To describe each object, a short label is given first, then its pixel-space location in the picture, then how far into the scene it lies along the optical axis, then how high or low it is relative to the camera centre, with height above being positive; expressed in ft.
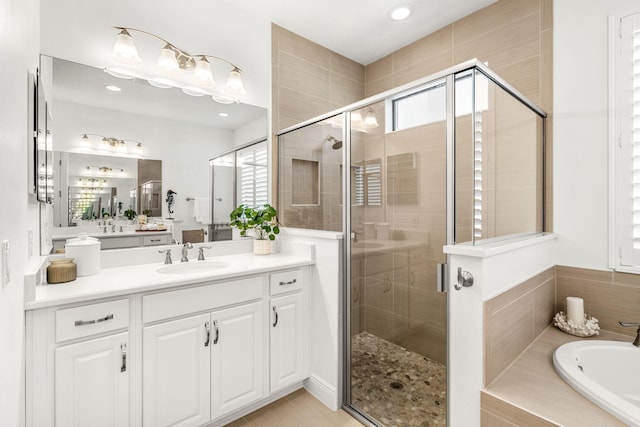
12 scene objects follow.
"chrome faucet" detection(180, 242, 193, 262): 6.75 -0.84
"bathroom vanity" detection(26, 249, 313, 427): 4.11 -2.11
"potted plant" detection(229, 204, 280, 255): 7.48 -0.24
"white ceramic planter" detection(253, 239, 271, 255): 7.52 -0.83
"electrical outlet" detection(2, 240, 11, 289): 2.46 -0.40
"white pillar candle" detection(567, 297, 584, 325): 6.04 -1.97
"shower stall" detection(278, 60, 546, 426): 4.67 +0.18
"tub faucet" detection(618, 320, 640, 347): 5.15 -2.15
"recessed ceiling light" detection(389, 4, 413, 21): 7.66 +5.19
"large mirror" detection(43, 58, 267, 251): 5.72 +1.50
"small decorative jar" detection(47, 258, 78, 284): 4.71 -0.90
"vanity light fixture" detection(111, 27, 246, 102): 6.14 +3.33
